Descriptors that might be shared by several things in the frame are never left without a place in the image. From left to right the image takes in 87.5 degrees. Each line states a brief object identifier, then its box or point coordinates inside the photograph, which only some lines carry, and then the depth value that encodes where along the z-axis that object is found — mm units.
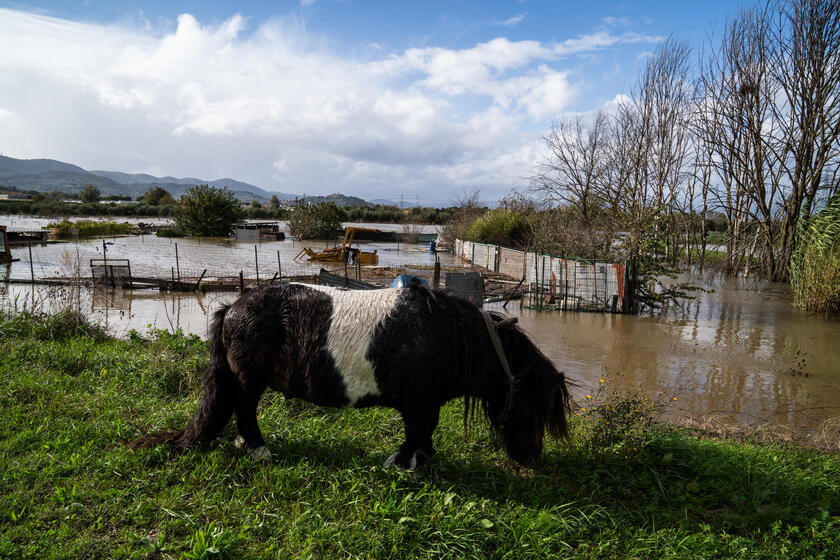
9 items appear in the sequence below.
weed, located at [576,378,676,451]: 3625
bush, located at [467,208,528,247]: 28219
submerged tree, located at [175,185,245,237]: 42875
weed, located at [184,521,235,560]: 2264
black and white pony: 2961
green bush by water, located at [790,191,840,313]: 11078
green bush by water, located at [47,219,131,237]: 38453
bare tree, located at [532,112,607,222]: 22438
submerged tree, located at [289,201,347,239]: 44781
